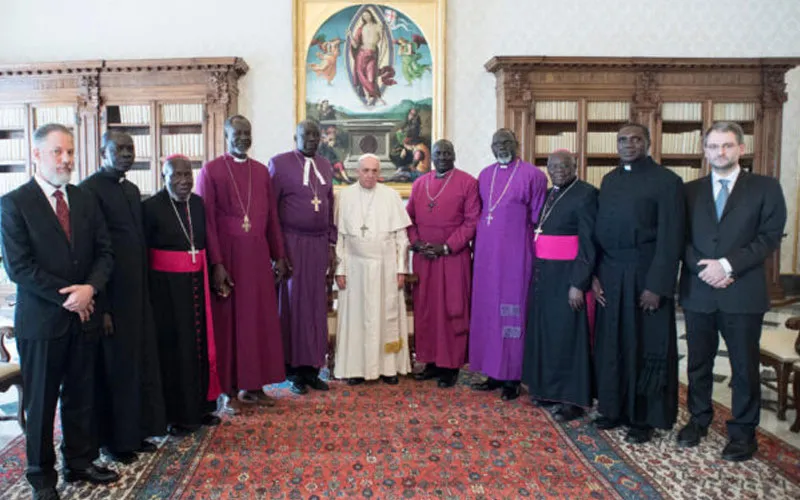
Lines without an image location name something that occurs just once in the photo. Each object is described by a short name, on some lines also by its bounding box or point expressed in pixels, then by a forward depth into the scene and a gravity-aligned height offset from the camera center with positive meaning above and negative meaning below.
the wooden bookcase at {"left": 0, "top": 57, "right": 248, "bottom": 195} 7.21 +1.45
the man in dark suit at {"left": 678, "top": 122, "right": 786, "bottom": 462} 3.04 -0.25
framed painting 7.56 +1.82
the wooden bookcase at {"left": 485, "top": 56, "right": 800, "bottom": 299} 7.25 +1.50
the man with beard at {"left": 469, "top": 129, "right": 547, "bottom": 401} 4.10 -0.29
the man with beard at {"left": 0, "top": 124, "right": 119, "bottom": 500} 2.51 -0.32
